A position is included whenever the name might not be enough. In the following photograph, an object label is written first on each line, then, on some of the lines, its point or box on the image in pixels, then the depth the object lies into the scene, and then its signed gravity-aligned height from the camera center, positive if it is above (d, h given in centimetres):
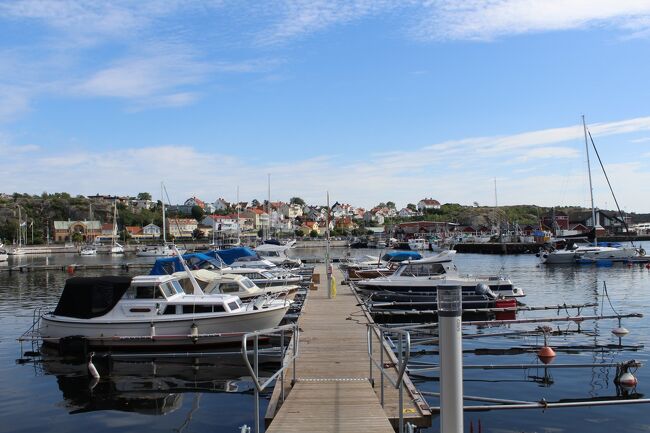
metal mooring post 719 -154
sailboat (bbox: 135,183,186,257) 10600 -338
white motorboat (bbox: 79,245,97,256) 11400 -331
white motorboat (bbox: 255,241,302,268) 5786 -227
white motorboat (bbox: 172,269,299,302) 2688 -240
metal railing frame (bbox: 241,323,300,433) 916 -242
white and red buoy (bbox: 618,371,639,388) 1600 -409
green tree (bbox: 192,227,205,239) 17500 -72
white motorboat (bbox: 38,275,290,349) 2047 -285
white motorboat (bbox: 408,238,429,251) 12188 -343
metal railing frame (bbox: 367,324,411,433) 923 -210
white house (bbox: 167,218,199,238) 17438 +145
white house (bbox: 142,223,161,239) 17838 +40
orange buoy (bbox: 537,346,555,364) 1864 -394
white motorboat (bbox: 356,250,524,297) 3141 -271
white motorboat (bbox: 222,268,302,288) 3531 -285
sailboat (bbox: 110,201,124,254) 11663 -319
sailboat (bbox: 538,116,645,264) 6969 -341
